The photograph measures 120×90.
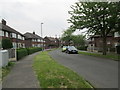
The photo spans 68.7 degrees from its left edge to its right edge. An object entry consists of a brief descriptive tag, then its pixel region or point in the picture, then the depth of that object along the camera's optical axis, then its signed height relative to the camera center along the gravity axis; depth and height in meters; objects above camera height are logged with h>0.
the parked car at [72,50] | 18.02 -1.15
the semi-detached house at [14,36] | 22.37 +2.74
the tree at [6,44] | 17.20 +0.15
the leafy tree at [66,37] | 54.42 +4.77
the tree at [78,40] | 47.23 +2.36
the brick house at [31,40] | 40.20 +2.19
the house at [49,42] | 58.89 +1.94
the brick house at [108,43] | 20.88 +0.39
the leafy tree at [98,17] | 11.79 +4.01
